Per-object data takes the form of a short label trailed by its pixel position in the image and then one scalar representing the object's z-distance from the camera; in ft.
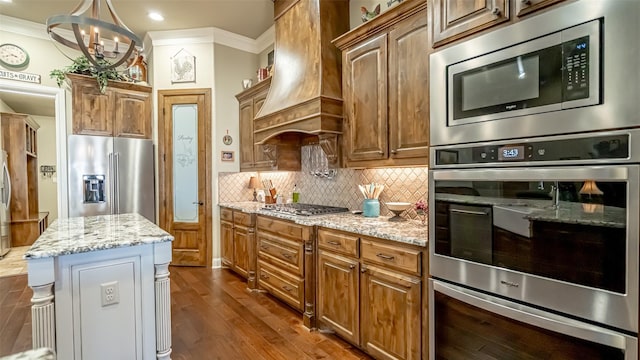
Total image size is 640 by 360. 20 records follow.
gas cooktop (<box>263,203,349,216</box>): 9.86
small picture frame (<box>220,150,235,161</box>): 15.19
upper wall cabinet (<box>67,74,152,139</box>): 13.88
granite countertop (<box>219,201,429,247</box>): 6.25
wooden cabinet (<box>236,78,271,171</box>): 13.39
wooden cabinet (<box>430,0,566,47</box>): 4.38
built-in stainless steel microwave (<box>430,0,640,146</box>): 3.52
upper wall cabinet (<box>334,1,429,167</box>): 6.95
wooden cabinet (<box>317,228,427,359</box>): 6.08
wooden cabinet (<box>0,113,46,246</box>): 17.40
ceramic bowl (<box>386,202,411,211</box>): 8.16
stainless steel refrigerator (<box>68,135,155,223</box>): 13.43
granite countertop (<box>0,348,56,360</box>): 2.06
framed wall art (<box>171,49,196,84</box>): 15.01
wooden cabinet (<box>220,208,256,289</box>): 11.89
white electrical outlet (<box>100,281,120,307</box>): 5.91
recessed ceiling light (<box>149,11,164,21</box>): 13.03
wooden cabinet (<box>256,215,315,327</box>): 8.86
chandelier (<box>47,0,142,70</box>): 6.54
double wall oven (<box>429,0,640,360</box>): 3.56
